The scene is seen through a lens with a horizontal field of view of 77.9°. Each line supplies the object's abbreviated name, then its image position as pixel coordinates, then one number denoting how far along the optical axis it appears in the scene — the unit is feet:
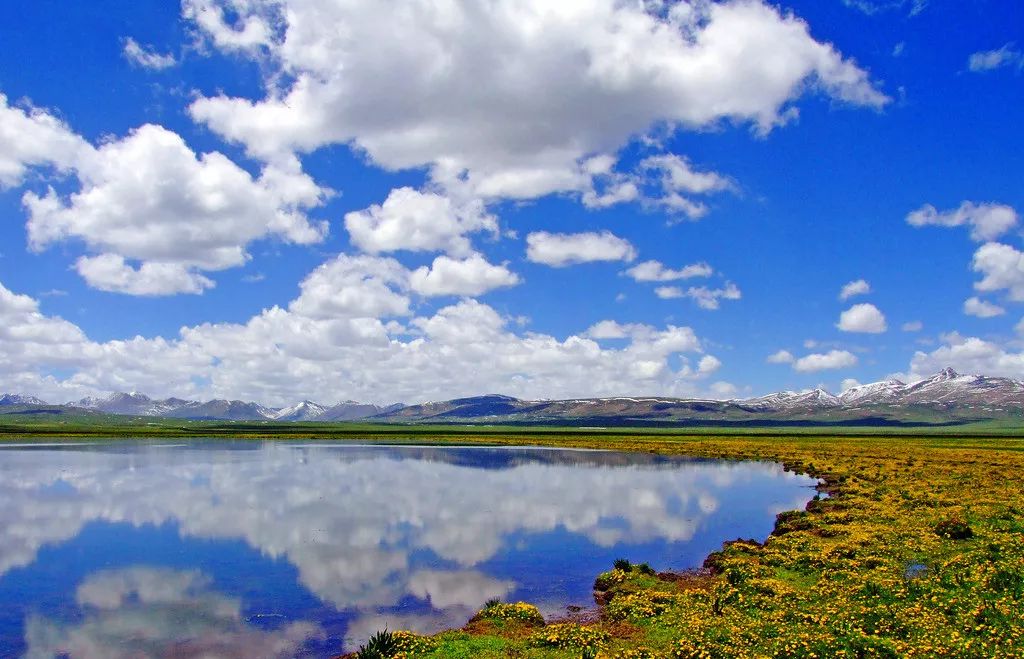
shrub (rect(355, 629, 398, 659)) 73.72
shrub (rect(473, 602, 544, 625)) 92.32
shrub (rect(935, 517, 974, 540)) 136.11
